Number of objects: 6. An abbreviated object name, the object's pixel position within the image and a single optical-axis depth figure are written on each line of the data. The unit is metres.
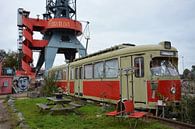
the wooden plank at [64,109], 7.33
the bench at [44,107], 7.27
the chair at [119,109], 5.51
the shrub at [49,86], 13.86
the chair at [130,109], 5.29
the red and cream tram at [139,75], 6.49
